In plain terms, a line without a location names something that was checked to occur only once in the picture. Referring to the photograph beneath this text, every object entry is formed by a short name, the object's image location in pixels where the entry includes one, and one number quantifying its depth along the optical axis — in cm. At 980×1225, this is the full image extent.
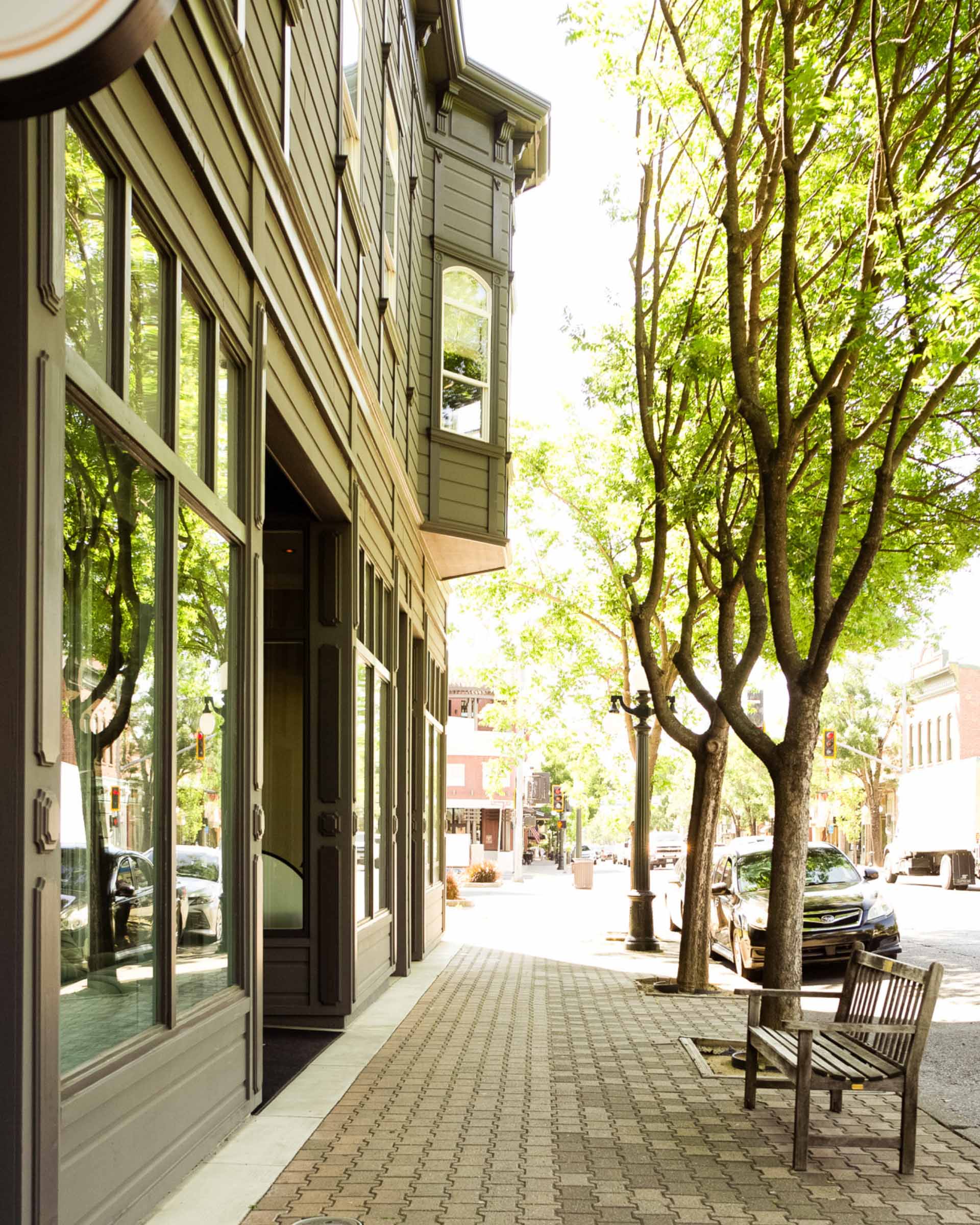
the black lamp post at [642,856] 1838
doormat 832
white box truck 3969
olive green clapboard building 378
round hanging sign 250
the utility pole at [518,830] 4500
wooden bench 632
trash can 3916
